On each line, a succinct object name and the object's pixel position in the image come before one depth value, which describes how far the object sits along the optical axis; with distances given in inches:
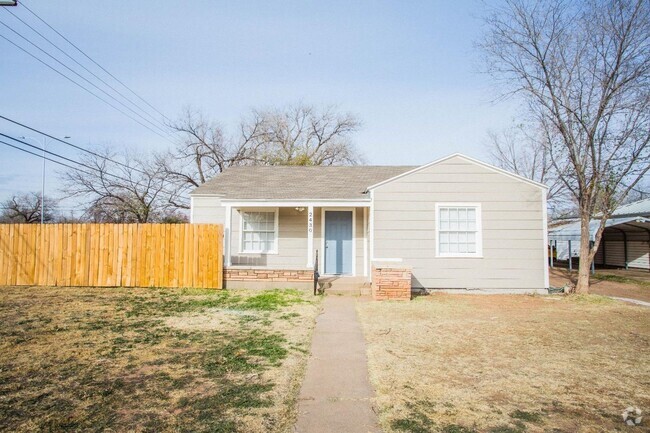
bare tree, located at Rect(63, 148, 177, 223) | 1189.1
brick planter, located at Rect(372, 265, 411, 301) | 386.6
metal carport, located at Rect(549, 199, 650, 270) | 717.6
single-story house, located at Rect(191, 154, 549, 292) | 434.9
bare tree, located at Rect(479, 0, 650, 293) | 404.5
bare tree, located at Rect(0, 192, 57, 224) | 1673.2
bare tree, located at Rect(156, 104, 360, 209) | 1229.0
